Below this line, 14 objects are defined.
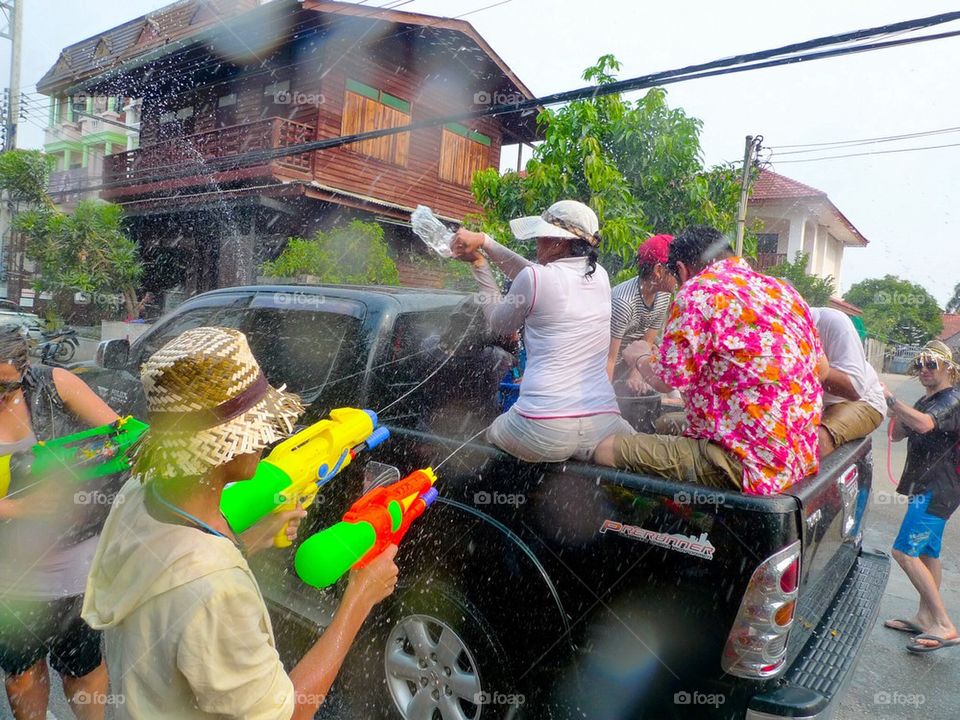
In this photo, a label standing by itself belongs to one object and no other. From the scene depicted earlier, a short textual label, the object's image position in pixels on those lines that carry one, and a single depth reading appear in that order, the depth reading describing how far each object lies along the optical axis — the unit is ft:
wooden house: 47.06
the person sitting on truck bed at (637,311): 12.90
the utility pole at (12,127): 63.82
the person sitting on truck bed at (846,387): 10.02
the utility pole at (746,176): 32.50
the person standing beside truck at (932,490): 12.89
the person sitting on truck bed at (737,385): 7.52
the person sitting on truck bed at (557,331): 8.33
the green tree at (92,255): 49.60
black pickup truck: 6.57
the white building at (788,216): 66.39
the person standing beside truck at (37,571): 7.54
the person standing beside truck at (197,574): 4.23
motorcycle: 38.89
